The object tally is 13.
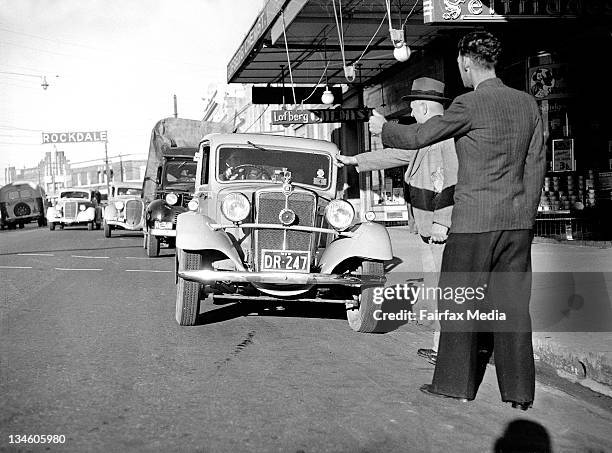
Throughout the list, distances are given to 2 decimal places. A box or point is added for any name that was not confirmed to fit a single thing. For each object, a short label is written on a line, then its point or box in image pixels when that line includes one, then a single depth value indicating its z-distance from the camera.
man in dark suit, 3.98
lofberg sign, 19.94
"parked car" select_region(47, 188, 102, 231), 32.28
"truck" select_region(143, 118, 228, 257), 15.20
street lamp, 45.34
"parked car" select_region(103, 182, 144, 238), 20.77
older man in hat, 5.18
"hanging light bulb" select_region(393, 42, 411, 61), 13.38
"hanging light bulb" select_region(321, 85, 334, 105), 21.05
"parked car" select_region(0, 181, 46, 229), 43.53
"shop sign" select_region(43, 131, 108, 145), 60.69
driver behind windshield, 8.13
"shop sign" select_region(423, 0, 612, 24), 10.43
